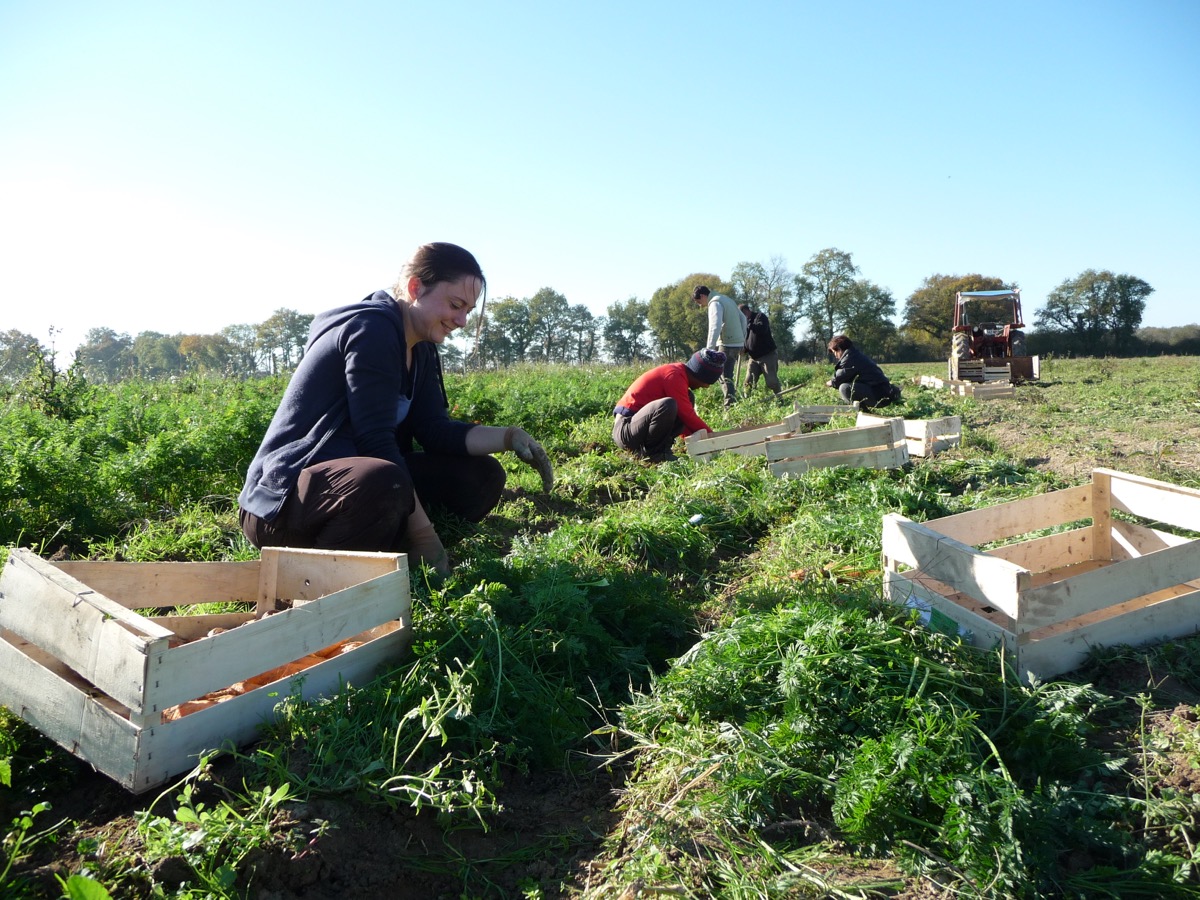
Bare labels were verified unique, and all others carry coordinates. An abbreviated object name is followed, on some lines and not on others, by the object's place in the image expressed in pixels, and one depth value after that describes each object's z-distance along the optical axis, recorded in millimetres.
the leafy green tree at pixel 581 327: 83812
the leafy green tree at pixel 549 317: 81938
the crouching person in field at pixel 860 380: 10875
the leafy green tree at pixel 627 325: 83688
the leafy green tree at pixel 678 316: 72000
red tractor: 18656
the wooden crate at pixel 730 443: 6942
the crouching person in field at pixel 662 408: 7324
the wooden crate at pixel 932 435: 7051
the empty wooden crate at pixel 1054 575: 2766
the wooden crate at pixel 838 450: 6141
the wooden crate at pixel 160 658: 2189
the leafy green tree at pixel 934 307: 62844
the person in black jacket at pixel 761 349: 13648
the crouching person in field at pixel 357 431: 3262
